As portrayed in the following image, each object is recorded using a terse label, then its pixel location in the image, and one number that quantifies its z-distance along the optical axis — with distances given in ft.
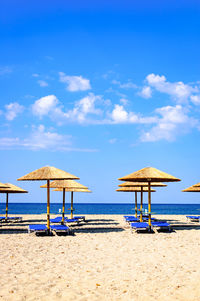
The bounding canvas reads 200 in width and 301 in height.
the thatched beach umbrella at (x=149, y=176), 39.58
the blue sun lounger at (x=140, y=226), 40.57
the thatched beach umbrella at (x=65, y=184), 49.44
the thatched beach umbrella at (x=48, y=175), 37.37
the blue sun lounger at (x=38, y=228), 38.15
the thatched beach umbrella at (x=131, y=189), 60.18
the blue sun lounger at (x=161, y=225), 41.47
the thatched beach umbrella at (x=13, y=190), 52.30
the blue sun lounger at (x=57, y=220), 51.18
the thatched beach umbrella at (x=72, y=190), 57.75
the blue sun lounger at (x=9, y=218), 58.08
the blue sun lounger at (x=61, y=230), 38.98
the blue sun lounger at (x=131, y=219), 54.00
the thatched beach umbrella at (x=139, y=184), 52.23
